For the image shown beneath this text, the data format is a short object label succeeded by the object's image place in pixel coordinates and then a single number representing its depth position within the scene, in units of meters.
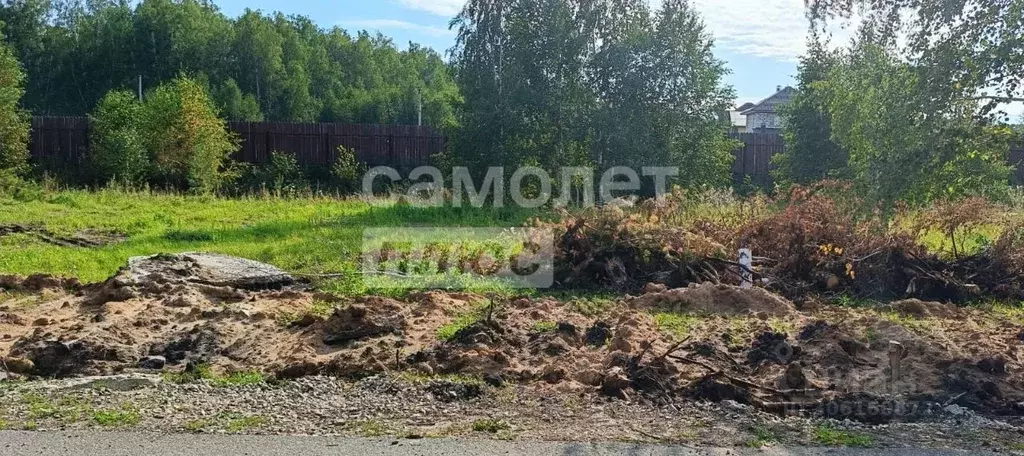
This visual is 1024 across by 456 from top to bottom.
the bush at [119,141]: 23.09
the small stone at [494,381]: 5.50
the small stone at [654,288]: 8.59
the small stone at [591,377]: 5.49
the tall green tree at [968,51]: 6.55
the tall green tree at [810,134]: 21.09
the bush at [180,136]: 23.75
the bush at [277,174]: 26.55
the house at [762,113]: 53.97
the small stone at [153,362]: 6.04
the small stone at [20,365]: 5.91
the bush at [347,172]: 27.03
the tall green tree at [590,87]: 19.25
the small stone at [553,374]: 5.59
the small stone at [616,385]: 5.23
